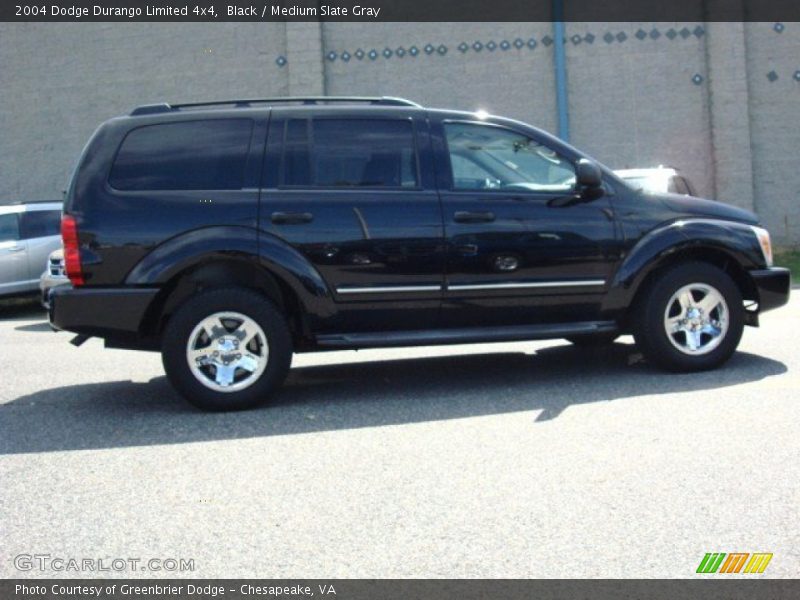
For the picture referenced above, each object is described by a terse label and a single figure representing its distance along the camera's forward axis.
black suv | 6.66
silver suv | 15.27
